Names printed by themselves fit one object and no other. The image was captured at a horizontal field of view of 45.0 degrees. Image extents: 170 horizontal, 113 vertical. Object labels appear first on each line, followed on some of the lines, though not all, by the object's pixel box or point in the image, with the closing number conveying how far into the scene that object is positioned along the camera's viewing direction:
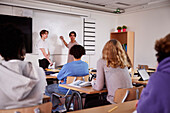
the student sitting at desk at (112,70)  2.59
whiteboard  6.23
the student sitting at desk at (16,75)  1.58
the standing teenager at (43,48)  6.01
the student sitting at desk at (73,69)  3.40
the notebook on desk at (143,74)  3.53
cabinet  7.54
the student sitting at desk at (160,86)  1.10
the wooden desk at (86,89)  2.59
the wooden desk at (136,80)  3.33
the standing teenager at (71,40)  6.84
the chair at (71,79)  3.26
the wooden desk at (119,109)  1.57
